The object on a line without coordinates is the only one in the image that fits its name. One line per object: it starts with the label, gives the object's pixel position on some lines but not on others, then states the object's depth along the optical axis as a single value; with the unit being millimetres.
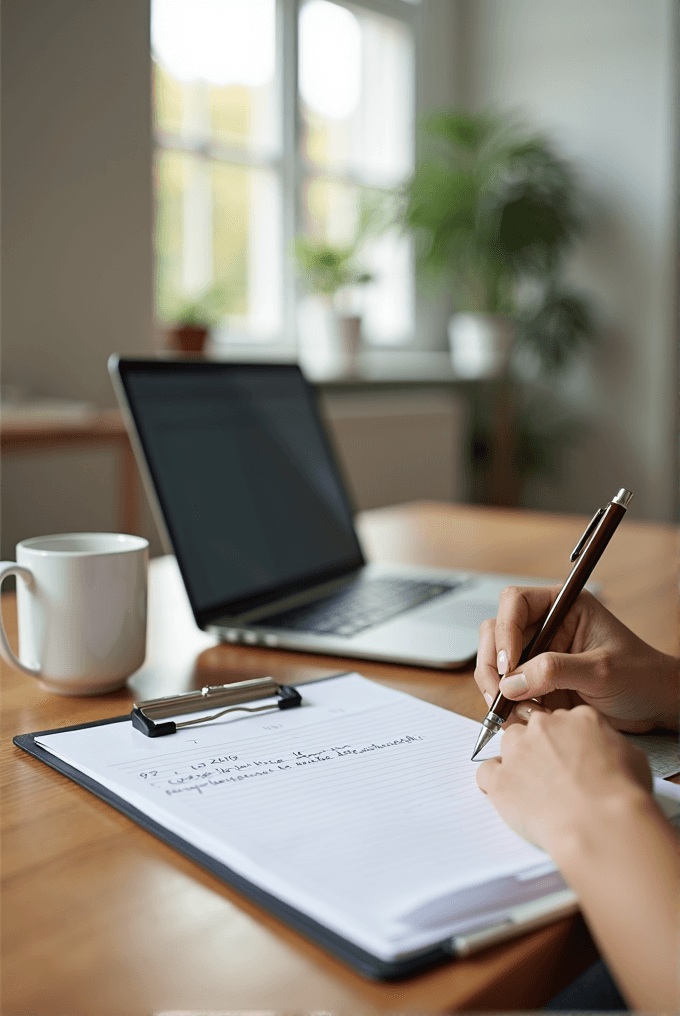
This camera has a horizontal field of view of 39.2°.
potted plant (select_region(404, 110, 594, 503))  3592
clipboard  367
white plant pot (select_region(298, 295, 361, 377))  3430
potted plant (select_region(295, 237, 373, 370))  3297
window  3125
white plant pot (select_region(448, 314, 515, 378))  3820
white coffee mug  658
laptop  828
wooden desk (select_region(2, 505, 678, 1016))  352
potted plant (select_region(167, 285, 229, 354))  2900
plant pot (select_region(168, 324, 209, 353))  2893
